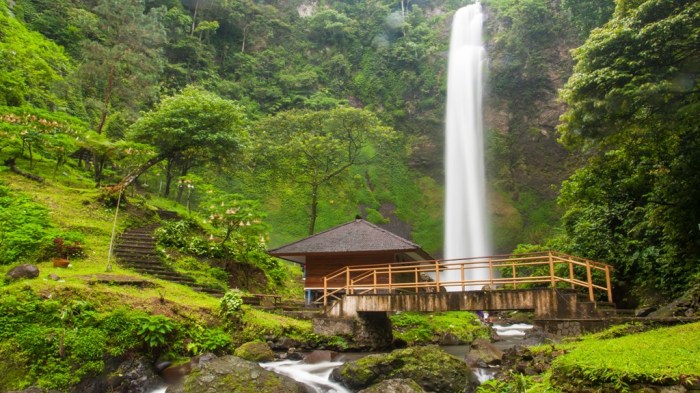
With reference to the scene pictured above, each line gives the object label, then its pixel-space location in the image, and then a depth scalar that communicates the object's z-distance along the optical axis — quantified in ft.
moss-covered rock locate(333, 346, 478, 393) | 31.08
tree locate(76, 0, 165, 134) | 84.58
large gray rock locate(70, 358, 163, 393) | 28.22
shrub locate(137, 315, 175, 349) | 32.19
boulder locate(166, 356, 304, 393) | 26.48
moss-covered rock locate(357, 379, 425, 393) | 26.20
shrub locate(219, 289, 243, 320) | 39.42
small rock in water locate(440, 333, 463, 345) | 55.62
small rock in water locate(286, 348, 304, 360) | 40.09
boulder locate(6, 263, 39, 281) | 34.01
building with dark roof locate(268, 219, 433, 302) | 56.80
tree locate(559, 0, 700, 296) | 31.58
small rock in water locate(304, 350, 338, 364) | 39.91
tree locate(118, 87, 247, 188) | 68.49
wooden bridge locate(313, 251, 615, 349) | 33.86
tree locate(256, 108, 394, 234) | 87.10
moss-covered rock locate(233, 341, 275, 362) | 36.45
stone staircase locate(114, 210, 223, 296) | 48.21
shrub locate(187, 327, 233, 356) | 34.73
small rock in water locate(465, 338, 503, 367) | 38.60
